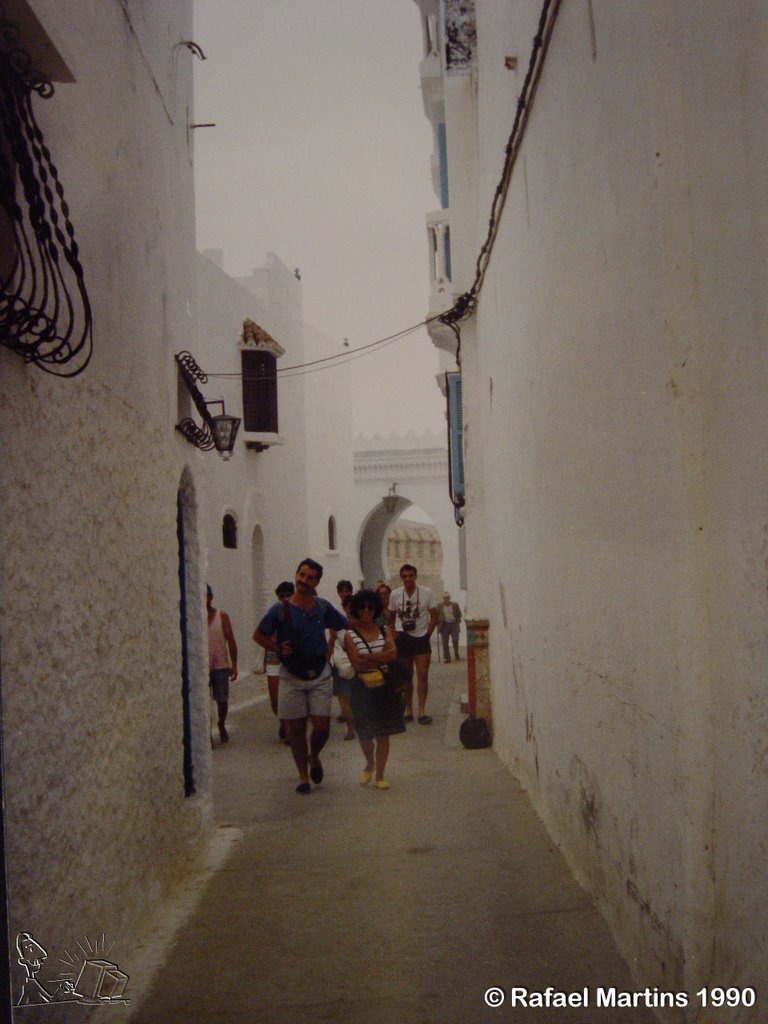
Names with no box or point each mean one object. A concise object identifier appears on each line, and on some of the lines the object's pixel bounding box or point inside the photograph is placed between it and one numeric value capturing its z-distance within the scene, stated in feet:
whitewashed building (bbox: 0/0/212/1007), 10.83
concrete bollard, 34.12
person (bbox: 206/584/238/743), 36.01
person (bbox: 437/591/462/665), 75.61
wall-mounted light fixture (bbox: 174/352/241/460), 22.40
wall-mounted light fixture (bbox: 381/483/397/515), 100.07
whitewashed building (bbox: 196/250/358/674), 57.52
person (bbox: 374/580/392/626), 49.70
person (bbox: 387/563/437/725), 39.34
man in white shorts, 25.94
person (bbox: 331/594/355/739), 27.09
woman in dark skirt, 26.78
